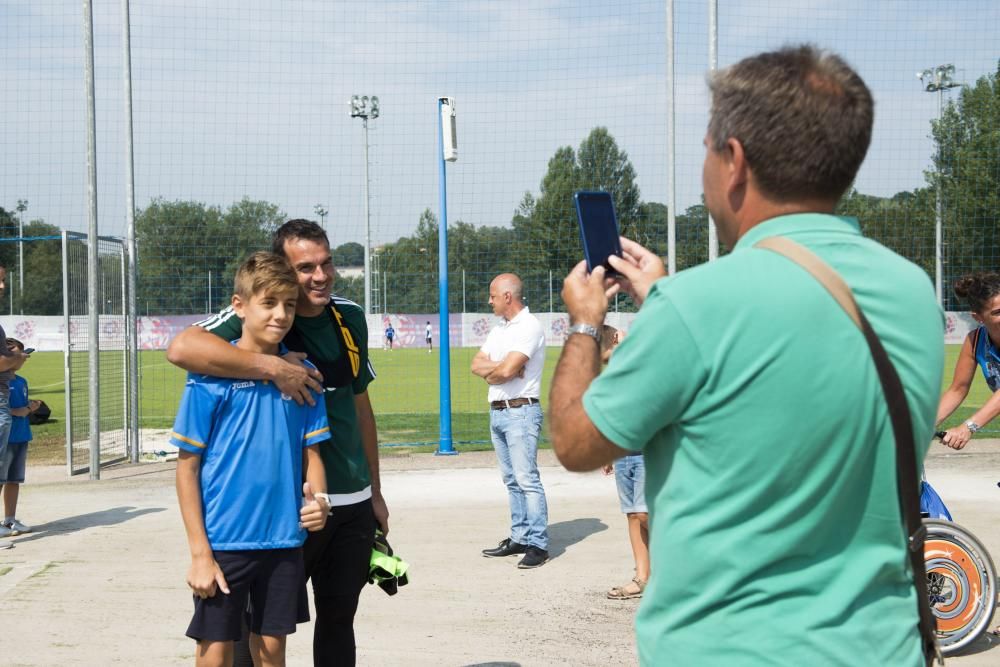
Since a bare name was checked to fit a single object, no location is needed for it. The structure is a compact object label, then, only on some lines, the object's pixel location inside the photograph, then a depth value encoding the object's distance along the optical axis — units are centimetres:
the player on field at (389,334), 3738
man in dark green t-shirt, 394
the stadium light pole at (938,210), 1477
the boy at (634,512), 653
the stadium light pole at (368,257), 1396
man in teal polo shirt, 164
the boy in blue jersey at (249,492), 345
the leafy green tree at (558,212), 1403
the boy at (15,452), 845
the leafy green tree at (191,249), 1366
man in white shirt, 759
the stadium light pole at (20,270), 1567
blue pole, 1295
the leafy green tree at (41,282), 2370
